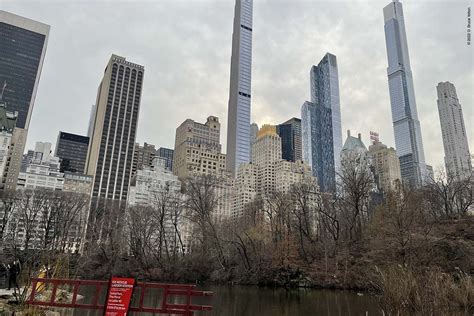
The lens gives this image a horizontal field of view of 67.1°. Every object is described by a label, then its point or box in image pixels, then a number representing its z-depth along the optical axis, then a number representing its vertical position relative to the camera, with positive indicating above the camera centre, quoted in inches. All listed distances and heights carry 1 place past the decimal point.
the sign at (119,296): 407.8 -41.9
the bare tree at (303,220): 1561.3 +217.1
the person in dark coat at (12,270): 735.0 -30.5
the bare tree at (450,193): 1707.2 +378.1
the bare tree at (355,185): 1528.1 +343.3
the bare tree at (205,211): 1684.3 +236.1
